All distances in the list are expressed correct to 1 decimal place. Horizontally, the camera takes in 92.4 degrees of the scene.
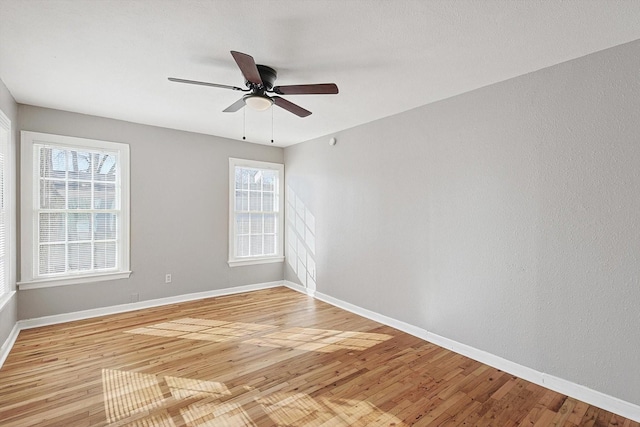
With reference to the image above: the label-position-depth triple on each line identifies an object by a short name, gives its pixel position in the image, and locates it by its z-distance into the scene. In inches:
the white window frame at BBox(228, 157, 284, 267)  203.9
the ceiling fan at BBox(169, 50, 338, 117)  91.3
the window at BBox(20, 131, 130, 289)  142.3
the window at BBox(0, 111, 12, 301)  118.2
